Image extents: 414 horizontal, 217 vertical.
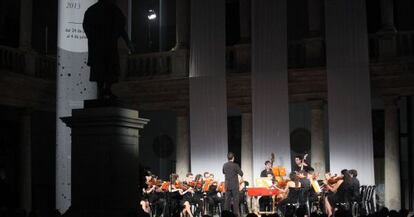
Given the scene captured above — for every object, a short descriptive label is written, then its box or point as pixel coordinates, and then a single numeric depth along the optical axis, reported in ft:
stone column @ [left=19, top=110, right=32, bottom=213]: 59.41
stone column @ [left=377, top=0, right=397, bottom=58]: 55.01
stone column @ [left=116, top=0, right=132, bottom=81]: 62.13
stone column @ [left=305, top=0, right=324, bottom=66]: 57.31
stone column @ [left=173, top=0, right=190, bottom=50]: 61.41
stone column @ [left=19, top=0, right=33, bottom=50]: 59.04
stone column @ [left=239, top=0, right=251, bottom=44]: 60.75
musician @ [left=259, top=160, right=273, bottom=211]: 51.06
